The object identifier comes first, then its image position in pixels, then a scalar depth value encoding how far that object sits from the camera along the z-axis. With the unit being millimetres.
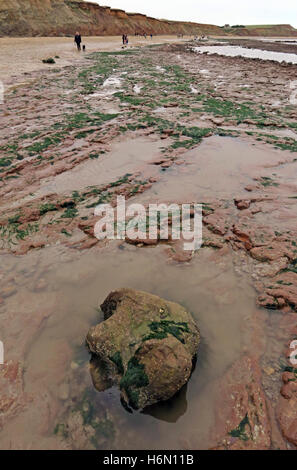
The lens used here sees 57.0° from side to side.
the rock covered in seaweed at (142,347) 2174
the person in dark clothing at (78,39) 29069
